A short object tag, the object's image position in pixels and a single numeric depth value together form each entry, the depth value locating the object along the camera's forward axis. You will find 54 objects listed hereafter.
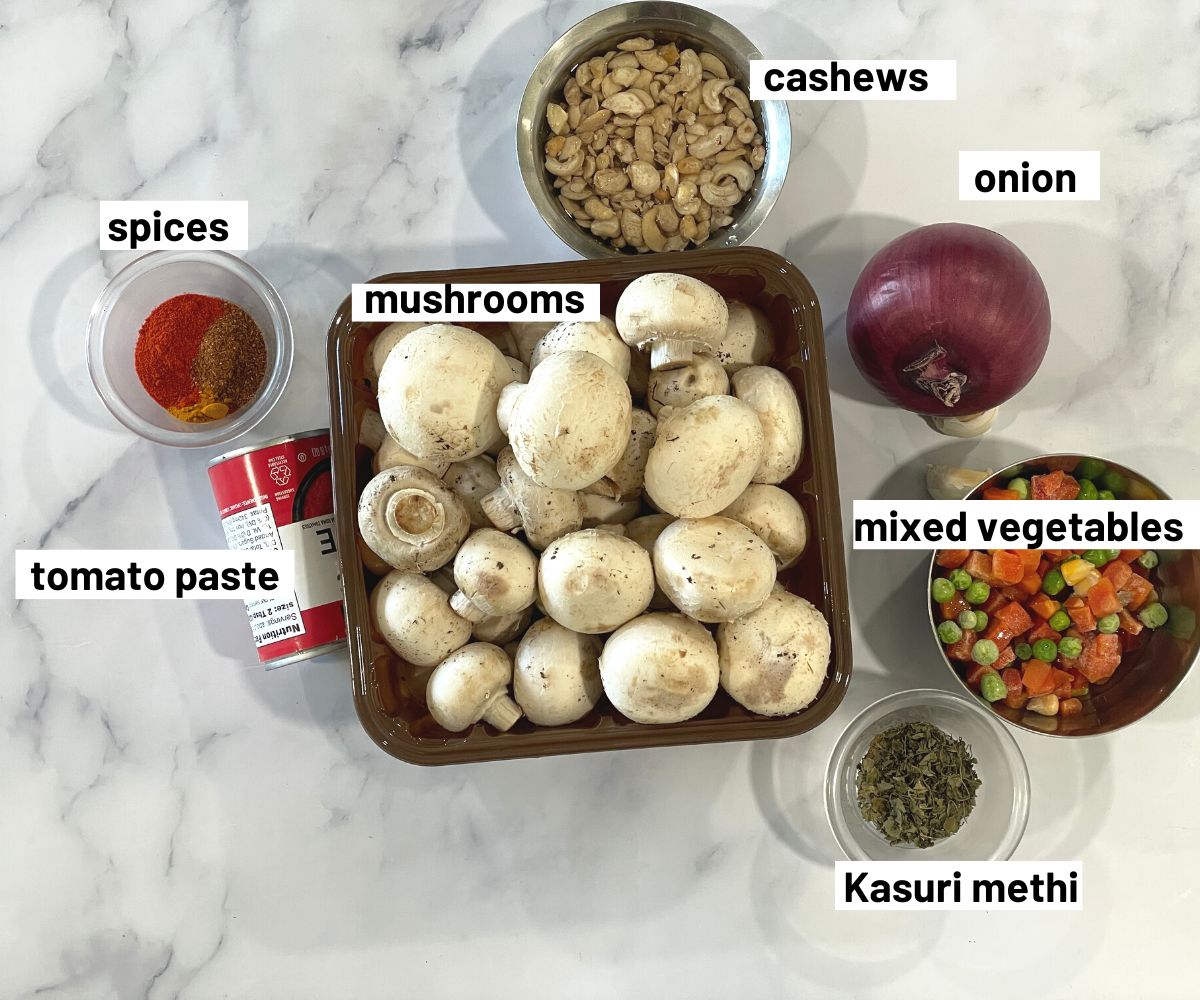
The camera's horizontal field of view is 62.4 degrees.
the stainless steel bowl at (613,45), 1.01
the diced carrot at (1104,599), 0.98
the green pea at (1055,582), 0.99
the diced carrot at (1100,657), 0.98
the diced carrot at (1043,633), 1.00
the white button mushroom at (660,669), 0.84
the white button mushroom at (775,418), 0.89
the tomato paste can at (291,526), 0.95
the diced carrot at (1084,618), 0.98
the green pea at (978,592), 0.98
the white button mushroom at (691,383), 0.88
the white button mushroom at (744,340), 0.95
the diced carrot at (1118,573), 0.99
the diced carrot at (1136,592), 0.99
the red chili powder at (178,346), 1.04
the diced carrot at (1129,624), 0.99
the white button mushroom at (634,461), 0.89
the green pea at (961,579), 0.99
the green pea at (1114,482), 0.99
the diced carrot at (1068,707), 1.01
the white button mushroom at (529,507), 0.87
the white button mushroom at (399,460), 0.90
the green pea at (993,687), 0.97
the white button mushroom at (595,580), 0.84
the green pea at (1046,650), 0.98
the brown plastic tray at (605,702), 0.90
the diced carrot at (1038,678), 0.99
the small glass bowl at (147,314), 1.05
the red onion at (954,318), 0.93
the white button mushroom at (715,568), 0.82
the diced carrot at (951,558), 1.00
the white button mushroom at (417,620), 0.89
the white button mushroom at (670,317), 0.86
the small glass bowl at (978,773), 1.04
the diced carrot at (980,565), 0.99
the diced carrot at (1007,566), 0.98
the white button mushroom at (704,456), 0.82
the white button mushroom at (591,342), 0.87
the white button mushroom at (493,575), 0.86
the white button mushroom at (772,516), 0.89
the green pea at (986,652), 0.97
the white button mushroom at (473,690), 0.88
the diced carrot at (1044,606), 0.99
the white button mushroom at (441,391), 0.85
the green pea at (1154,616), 0.99
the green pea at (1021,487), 0.99
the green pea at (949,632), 0.98
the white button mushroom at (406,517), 0.87
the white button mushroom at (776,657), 0.87
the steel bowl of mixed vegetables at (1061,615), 0.98
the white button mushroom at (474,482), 0.93
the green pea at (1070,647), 0.98
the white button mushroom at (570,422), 0.79
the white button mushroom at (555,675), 0.89
